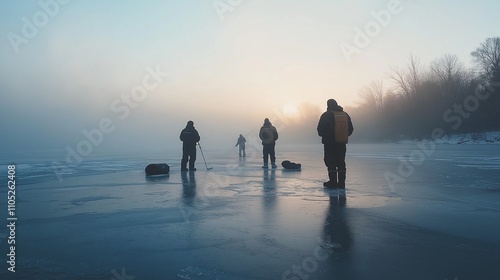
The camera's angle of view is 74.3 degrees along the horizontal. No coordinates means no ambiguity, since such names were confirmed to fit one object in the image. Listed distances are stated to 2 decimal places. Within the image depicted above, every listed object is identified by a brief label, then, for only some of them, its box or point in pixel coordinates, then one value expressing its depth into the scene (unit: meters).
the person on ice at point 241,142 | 28.30
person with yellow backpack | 7.57
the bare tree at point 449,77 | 66.12
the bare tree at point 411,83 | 72.19
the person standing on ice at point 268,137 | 14.27
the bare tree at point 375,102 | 84.84
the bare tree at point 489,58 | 57.39
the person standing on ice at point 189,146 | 13.19
